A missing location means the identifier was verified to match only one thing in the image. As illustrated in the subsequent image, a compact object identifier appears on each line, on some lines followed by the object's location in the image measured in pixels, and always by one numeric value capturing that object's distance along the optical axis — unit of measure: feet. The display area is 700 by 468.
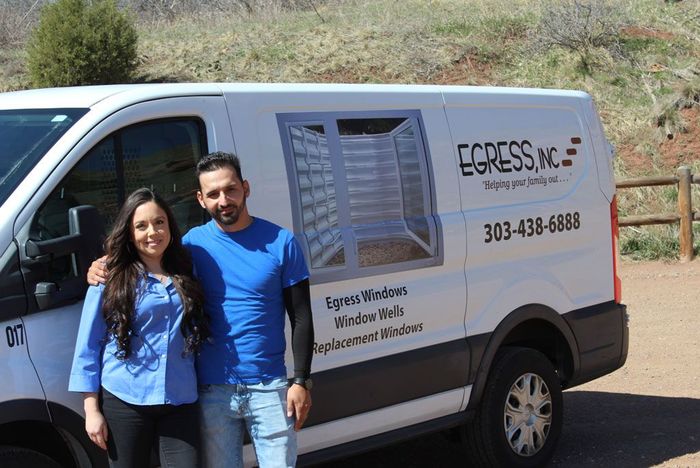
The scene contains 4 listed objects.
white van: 13.20
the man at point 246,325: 12.66
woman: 12.24
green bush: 66.28
